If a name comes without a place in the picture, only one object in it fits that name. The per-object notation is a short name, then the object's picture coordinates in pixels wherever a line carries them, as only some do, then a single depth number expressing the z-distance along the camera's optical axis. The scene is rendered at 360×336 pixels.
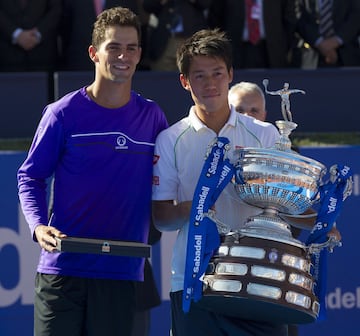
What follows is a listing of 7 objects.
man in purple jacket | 8.90
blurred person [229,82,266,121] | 10.84
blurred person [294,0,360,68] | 17.94
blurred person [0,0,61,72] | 17.12
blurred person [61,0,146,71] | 17.27
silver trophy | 7.68
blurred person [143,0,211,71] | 17.28
